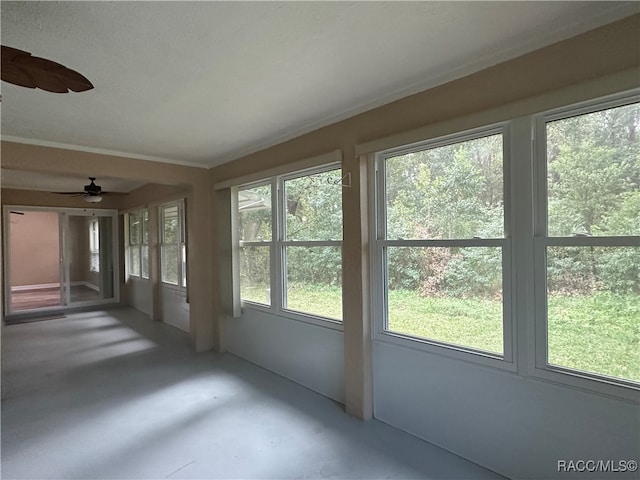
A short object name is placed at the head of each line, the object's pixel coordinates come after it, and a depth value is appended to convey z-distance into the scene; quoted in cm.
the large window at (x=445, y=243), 205
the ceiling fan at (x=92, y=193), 511
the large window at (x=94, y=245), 807
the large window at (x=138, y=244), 684
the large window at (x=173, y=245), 550
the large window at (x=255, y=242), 378
